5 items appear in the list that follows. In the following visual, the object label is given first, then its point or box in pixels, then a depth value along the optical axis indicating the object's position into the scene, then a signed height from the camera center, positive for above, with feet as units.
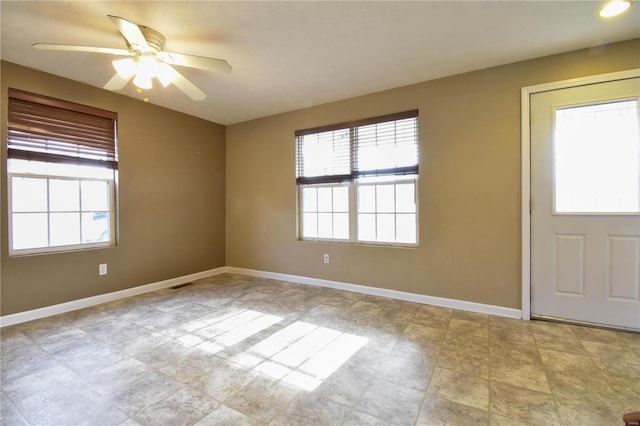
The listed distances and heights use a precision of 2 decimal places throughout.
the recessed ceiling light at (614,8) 6.63 +4.83
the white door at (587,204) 8.19 +0.18
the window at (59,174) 9.41 +1.37
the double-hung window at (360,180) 11.39 +1.34
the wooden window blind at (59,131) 9.37 +2.92
